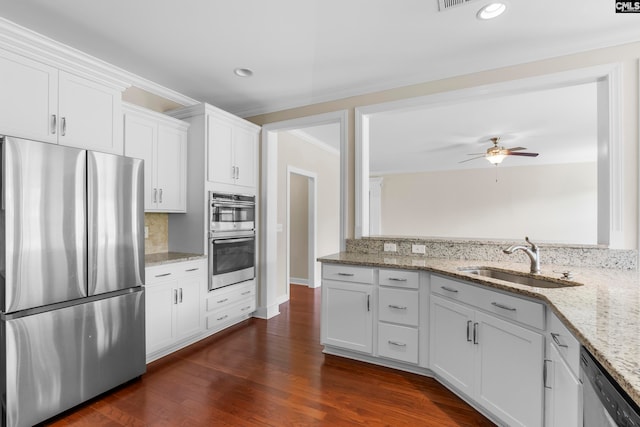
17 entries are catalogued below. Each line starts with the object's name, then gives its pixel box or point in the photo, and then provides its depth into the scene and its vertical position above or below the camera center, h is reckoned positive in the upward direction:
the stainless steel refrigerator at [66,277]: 1.75 -0.40
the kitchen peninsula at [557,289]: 0.95 -0.39
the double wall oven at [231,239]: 3.26 -0.26
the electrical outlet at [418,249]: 2.97 -0.32
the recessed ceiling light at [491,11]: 2.01 +1.37
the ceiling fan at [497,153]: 4.82 +0.99
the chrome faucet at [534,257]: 2.15 -0.29
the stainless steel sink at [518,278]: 1.94 -0.45
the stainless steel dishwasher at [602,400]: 0.76 -0.52
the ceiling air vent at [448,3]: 1.96 +1.37
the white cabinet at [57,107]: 1.90 +0.75
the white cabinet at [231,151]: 3.30 +0.74
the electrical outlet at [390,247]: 3.13 -0.32
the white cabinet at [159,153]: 2.80 +0.61
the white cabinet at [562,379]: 1.29 -0.74
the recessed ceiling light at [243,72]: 2.94 +1.39
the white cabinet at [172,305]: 2.64 -0.82
